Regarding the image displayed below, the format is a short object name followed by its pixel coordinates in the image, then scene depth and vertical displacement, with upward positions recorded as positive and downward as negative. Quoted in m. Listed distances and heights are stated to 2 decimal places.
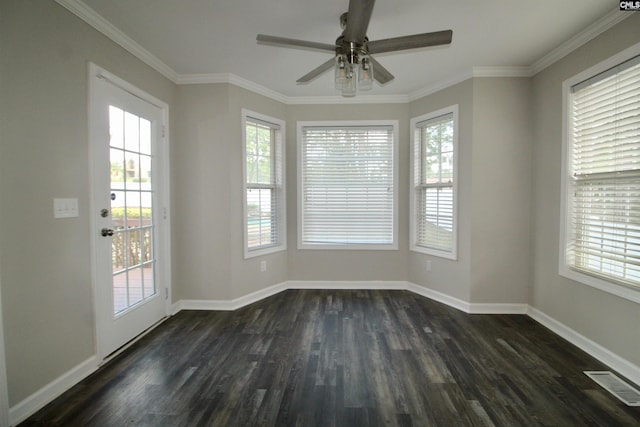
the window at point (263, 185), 3.66 +0.23
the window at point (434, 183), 3.53 +0.24
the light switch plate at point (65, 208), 1.97 -0.03
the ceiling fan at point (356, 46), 1.77 +0.95
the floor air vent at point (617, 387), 1.90 -1.21
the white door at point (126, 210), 2.32 -0.07
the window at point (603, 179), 2.16 +0.18
